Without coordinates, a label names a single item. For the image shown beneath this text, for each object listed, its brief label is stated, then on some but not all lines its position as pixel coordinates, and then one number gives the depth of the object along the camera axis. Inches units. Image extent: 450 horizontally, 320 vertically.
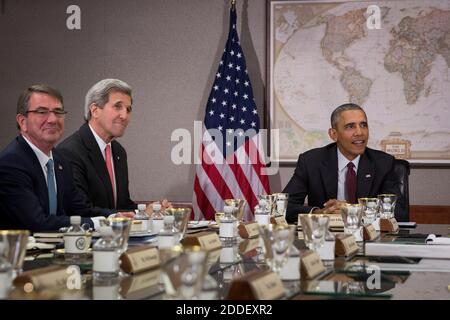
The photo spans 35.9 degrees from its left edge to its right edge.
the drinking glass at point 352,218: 103.8
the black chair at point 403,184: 174.3
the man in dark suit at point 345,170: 177.9
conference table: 56.4
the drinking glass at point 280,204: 134.8
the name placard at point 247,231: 109.9
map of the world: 226.4
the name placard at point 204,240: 86.4
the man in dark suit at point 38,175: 123.4
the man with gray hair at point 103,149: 166.9
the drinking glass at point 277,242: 63.6
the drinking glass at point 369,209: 122.1
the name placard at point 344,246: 87.1
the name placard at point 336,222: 128.2
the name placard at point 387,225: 129.6
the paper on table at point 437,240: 102.3
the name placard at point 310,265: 66.2
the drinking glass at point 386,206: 137.9
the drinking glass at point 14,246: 55.6
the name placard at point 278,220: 125.2
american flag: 228.7
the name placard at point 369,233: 111.7
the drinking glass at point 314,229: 79.3
